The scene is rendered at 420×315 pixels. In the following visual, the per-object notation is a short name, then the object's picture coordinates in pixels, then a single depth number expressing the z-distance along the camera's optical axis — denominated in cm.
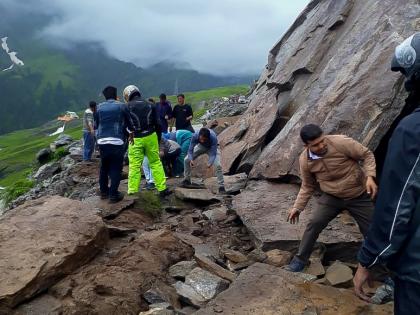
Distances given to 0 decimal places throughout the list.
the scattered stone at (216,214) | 1263
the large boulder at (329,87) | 1209
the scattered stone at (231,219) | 1231
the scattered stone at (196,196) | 1405
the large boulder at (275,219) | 1014
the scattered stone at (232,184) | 1485
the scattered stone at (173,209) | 1362
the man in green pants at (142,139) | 1344
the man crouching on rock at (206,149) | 1494
